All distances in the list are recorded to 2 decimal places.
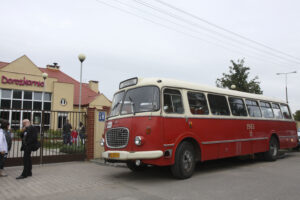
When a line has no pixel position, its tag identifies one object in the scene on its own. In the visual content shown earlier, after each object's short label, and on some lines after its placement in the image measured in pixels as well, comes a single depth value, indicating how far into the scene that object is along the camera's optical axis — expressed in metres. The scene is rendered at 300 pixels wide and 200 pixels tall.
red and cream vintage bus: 7.22
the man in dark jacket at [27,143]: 8.09
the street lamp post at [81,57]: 15.56
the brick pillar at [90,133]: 11.57
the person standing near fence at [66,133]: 14.95
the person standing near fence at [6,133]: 8.22
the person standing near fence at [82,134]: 12.26
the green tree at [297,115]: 67.82
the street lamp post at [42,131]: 10.43
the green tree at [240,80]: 26.05
